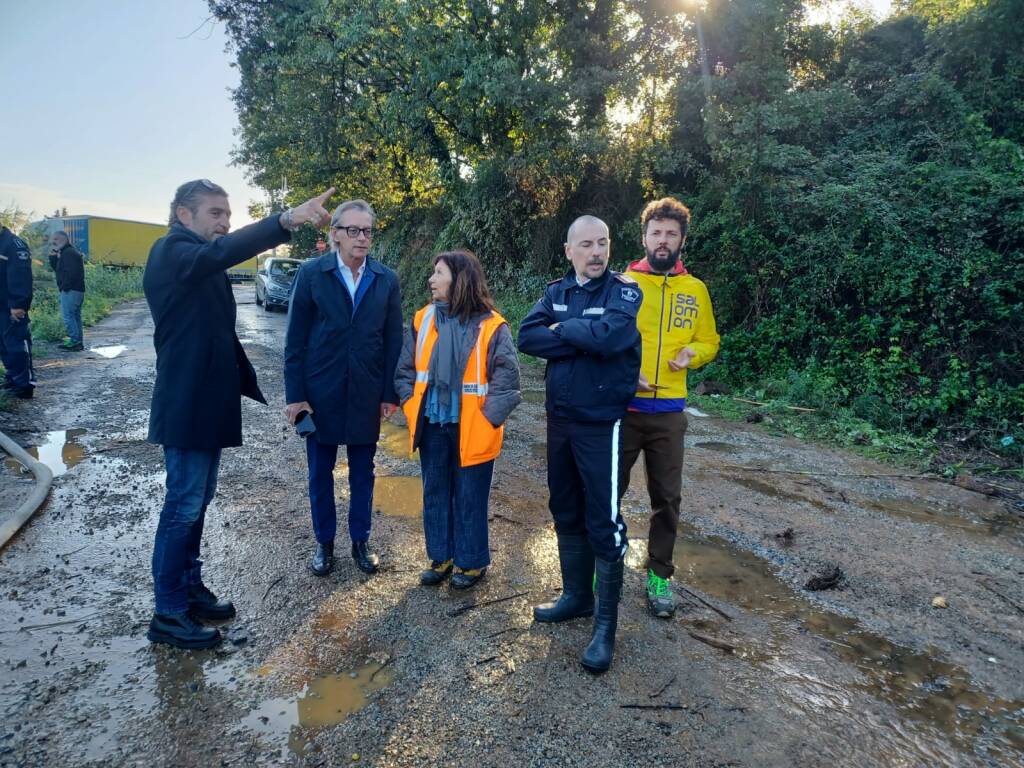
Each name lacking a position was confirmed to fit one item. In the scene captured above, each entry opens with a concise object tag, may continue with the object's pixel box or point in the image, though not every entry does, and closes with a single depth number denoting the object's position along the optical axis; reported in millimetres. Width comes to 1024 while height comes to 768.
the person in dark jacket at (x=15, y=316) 7305
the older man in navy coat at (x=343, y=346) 3418
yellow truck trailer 29625
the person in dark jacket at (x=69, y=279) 10805
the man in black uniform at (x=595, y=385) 2748
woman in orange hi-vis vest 3271
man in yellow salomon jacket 3191
